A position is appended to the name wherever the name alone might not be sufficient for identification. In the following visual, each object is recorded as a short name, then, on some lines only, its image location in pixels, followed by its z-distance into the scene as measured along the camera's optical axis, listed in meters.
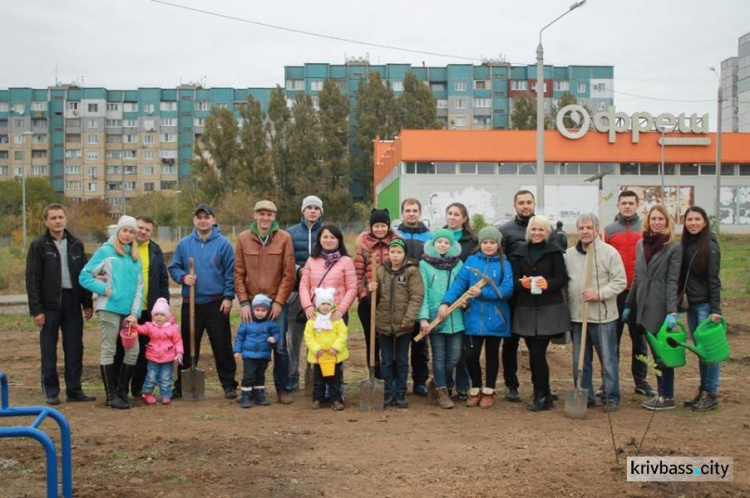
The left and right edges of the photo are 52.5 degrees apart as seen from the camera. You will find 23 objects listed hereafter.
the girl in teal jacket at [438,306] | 7.14
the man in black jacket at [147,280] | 7.51
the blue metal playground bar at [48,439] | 3.65
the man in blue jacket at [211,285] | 7.54
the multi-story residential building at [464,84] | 83.88
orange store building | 48.31
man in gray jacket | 6.83
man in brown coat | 7.38
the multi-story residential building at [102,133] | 90.38
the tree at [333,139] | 60.88
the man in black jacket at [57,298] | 7.25
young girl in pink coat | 7.33
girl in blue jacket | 7.00
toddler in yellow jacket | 6.97
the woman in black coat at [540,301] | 6.87
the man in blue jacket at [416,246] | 7.45
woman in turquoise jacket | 7.13
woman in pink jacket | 7.20
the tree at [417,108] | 62.00
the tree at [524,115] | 64.90
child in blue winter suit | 7.14
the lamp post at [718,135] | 31.03
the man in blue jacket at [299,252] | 7.61
